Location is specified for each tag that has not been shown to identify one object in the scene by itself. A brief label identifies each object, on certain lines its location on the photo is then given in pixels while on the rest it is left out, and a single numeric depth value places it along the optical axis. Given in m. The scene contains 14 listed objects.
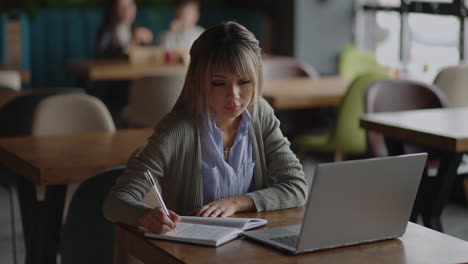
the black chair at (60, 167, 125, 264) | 2.56
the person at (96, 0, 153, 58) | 7.39
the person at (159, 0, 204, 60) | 7.38
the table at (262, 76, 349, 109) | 5.16
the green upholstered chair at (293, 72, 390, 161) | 5.01
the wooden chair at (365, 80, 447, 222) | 4.48
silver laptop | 1.81
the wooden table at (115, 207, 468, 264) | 1.82
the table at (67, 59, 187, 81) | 6.34
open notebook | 1.92
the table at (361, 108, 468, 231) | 3.42
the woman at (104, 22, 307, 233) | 2.22
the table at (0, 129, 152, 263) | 2.94
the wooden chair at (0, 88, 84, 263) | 4.14
